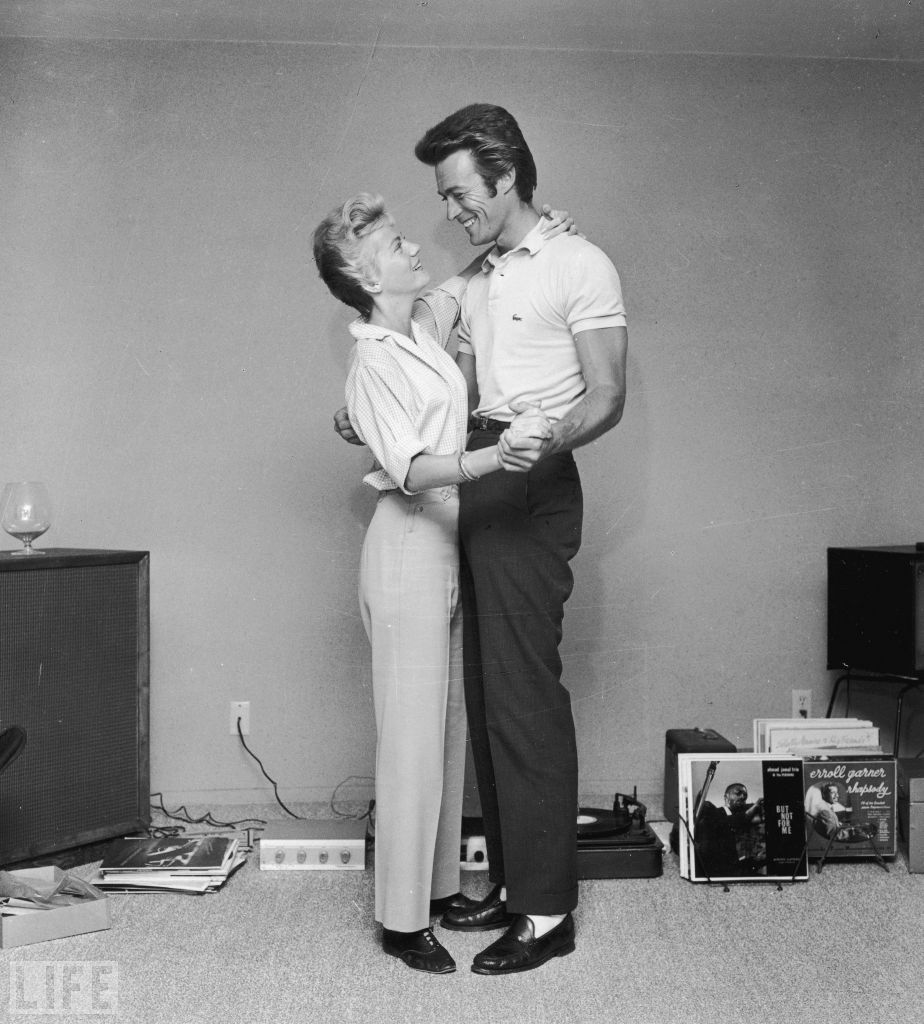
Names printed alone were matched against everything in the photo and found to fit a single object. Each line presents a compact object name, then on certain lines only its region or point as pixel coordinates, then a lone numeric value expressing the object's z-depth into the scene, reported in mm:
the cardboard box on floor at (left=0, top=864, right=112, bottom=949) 2240
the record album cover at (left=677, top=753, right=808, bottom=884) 2645
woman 2145
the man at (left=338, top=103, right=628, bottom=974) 2178
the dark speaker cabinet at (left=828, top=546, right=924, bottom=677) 2922
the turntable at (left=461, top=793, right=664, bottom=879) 2668
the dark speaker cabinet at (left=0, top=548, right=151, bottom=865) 2660
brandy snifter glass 2836
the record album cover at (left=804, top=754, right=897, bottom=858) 2762
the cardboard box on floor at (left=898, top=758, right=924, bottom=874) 2701
